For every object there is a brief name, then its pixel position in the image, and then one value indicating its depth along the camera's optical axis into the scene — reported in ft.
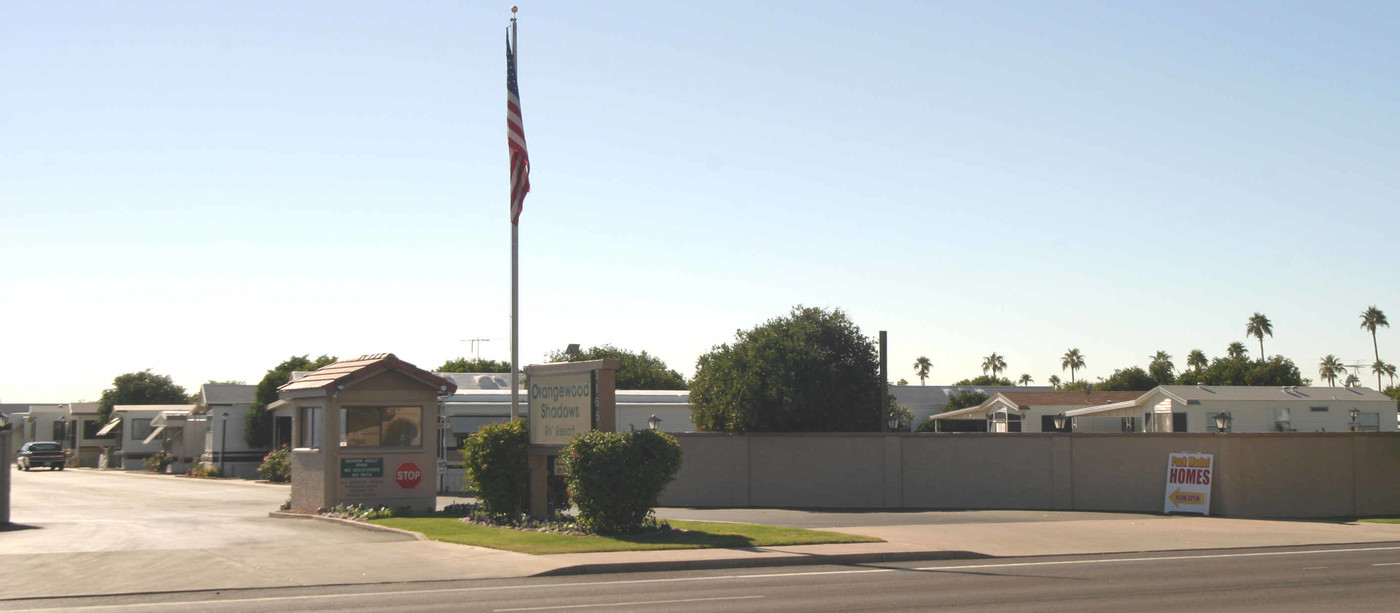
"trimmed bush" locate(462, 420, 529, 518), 70.90
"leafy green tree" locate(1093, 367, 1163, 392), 305.08
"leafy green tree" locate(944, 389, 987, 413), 258.78
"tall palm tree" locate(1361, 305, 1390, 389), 368.07
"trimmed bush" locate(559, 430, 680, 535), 62.59
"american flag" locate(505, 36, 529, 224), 72.59
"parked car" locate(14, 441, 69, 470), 206.80
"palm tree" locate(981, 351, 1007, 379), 497.05
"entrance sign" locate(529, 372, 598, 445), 67.21
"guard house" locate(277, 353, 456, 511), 78.18
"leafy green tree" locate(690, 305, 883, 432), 108.58
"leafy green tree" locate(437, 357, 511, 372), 376.48
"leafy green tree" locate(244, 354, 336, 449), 180.45
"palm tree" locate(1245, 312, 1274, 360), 359.25
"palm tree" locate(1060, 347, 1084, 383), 455.63
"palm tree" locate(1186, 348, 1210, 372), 370.53
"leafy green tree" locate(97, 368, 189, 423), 347.97
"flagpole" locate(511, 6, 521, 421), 69.62
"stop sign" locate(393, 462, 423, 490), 79.66
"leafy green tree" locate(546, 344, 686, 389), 308.81
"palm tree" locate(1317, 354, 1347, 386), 369.20
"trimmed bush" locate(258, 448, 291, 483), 149.28
